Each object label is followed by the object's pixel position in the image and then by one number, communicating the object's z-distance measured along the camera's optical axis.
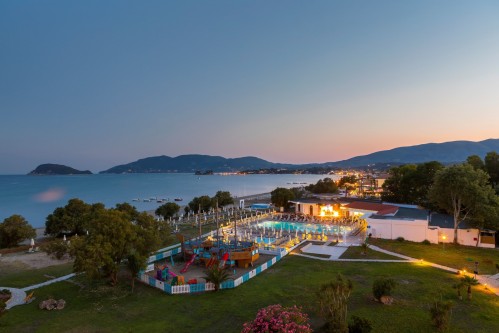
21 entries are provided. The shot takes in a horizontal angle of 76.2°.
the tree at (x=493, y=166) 35.31
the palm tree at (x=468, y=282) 13.91
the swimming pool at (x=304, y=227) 31.37
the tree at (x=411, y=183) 41.25
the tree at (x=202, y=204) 50.91
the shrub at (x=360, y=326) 10.73
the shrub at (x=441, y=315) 11.16
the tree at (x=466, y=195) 23.69
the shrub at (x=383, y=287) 13.59
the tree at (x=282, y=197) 48.41
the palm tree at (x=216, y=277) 16.23
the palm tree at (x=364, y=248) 22.53
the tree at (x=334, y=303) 10.62
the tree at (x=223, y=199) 56.16
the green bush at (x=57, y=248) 21.99
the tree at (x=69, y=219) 35.69
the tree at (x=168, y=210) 48.47
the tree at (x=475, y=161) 36.47
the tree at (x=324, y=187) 81.18
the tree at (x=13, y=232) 30.78
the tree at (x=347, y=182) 104.74
